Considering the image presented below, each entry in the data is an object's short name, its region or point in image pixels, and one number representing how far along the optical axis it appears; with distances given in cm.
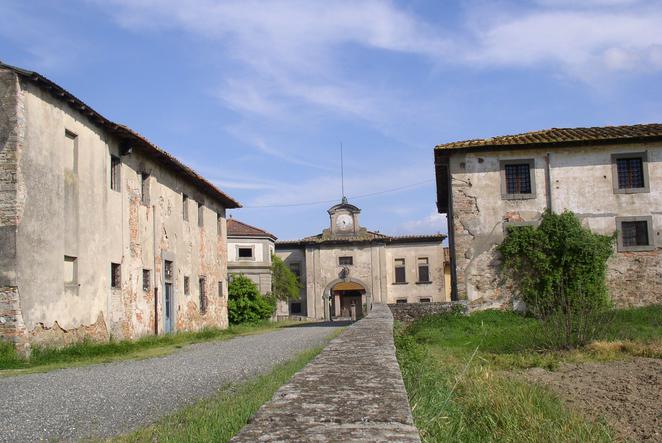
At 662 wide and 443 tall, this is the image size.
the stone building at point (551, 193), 2114
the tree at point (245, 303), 3388
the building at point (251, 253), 4309
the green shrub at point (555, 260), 2034
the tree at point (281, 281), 4372
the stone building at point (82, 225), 1284
